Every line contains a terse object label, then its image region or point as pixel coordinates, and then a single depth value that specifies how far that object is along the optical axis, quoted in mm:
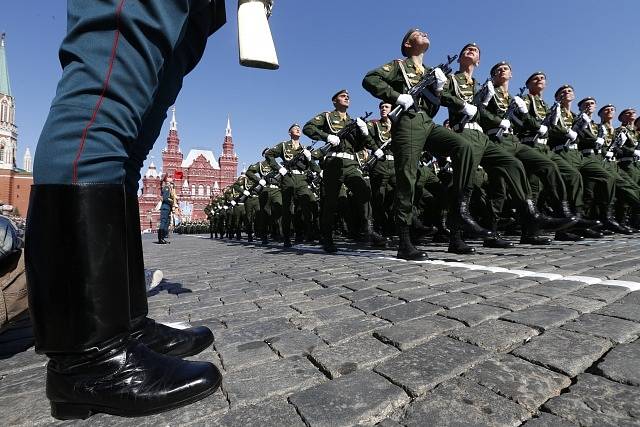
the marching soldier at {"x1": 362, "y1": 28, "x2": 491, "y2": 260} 3986
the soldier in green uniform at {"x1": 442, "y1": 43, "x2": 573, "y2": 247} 4695
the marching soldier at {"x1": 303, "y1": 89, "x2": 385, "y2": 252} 5875
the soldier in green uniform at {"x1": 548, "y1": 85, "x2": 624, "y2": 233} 6352
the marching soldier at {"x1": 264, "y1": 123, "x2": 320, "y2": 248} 8070
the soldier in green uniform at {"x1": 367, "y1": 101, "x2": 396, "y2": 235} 7520
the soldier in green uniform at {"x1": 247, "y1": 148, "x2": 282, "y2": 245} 10078
